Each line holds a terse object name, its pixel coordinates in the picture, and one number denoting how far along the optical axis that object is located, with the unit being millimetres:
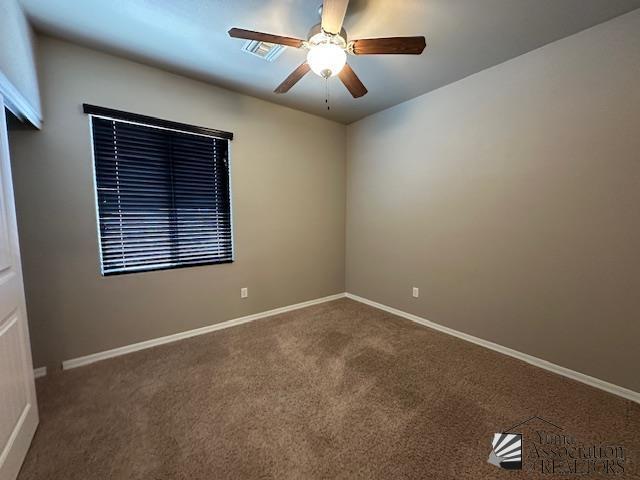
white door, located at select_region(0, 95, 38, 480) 1185
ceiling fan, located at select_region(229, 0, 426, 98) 1438
